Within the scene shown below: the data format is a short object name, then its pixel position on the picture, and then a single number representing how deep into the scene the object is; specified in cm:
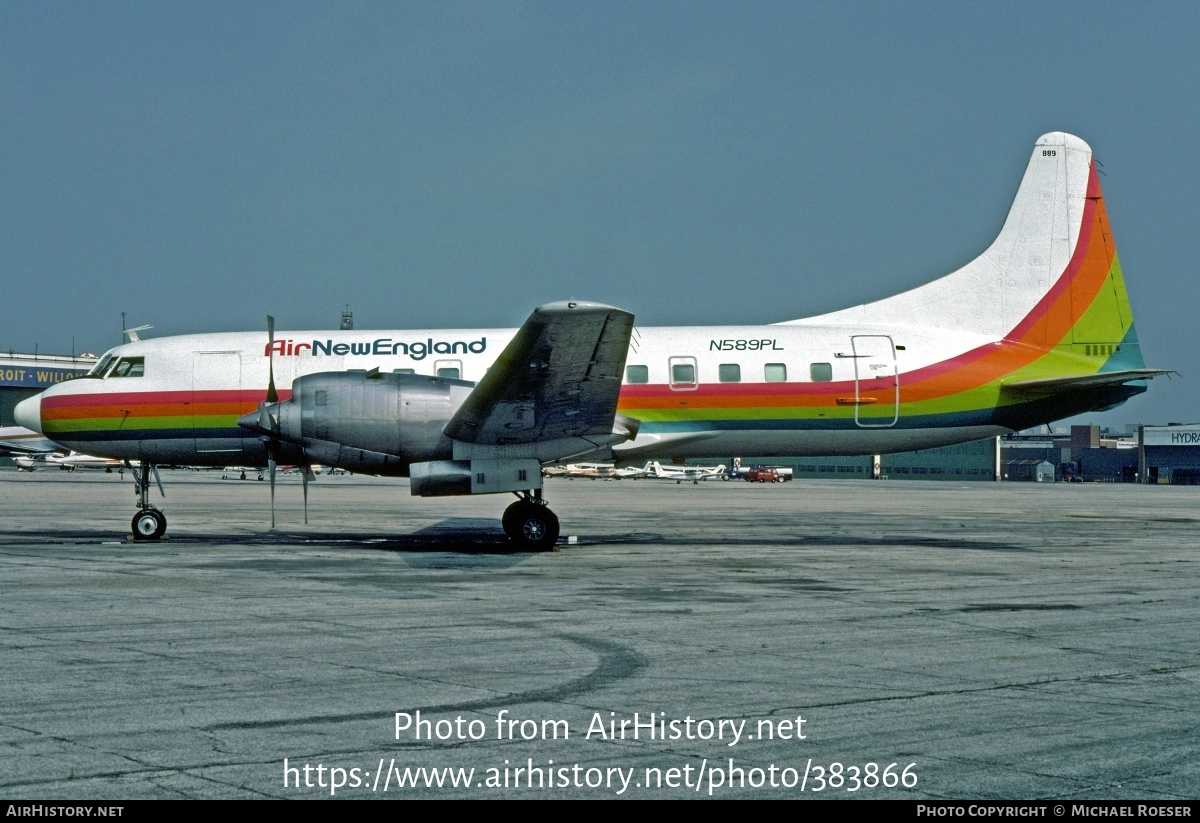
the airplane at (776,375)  2300
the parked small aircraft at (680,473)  8981
